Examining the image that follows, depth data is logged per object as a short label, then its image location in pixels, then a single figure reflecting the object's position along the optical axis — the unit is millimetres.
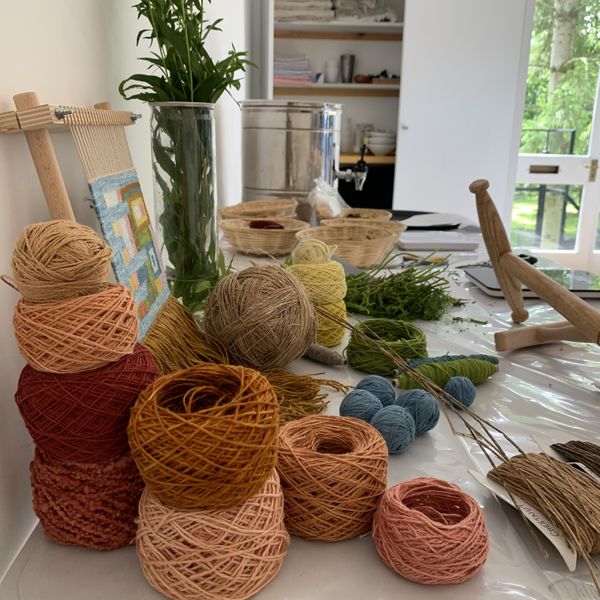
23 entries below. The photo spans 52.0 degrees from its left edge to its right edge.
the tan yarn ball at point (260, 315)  732
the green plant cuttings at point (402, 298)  1088
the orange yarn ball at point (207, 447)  432
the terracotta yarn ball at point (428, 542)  468
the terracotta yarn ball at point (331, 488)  508
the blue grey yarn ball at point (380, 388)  704
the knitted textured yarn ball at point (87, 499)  491
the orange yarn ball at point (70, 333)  450
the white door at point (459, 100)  3158
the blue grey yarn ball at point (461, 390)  754
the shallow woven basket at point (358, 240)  1375
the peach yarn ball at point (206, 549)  446
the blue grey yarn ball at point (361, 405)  659
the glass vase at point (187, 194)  912
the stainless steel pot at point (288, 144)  1788
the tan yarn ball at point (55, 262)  444
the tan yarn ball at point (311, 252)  968
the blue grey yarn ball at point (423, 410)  676
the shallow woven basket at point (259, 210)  1666
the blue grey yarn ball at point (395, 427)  632
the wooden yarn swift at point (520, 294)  811
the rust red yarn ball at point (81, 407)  463
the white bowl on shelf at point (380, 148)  3495
